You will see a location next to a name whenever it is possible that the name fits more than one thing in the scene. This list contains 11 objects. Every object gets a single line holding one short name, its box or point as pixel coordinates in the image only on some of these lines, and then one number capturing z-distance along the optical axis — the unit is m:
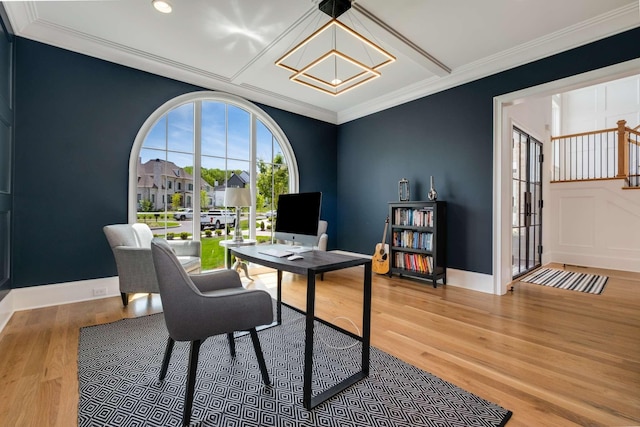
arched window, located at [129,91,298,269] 3.65
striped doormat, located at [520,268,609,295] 3.73
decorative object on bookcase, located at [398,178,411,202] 4.30
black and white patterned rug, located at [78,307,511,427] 1.40
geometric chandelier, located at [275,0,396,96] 2.45
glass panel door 4.17
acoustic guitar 4.35
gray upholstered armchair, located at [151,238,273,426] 1.34
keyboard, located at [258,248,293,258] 1.85
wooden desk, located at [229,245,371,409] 1.45
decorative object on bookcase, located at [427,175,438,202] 3.95
